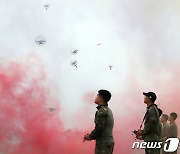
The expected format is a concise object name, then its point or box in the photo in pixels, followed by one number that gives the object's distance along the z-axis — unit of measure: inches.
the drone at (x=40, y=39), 725.4
